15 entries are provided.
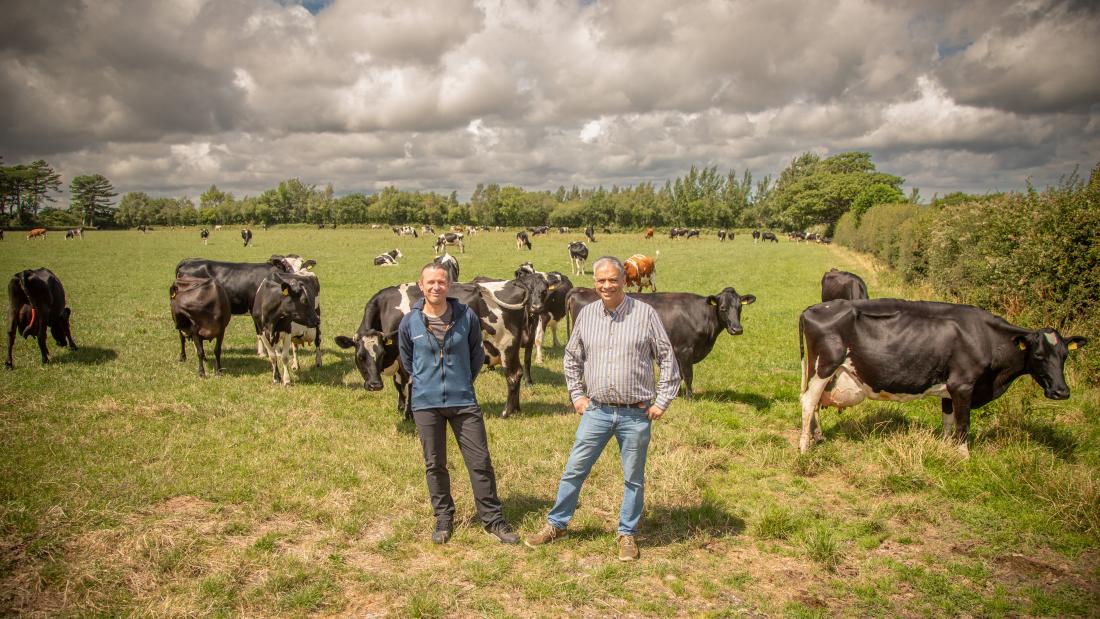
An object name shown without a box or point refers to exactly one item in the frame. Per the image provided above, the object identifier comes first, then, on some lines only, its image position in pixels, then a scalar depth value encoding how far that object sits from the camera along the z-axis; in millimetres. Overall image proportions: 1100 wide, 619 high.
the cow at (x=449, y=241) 41650
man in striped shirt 4684
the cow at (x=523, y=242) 43500
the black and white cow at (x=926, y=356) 6809
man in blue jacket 5145
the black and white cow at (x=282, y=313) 10281
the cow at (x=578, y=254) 30750
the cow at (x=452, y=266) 18627
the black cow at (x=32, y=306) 10984
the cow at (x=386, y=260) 32188
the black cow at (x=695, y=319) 9766
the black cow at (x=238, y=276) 12602
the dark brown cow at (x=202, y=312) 10672
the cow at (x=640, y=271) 21156
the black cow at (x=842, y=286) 13469
